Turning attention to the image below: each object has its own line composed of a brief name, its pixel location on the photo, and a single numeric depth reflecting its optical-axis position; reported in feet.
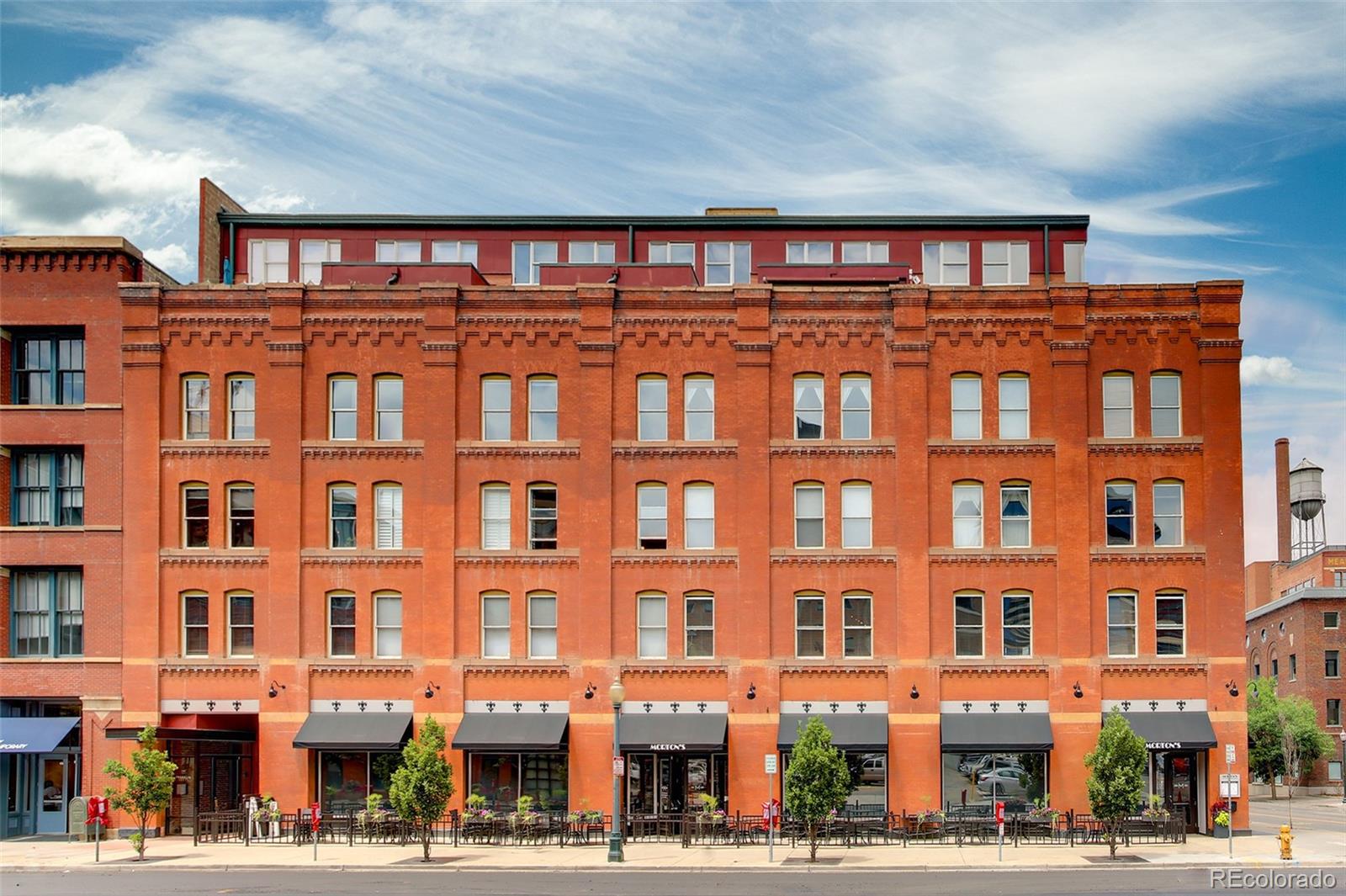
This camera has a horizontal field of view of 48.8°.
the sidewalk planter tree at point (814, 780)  132.16
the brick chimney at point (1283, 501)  334.03
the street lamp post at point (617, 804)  130.72
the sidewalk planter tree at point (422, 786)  134.62
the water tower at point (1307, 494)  332.39
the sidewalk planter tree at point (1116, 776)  132.16
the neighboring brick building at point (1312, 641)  283.79
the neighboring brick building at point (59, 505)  157.17
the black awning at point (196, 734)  151.23
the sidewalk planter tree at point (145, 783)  137.80
